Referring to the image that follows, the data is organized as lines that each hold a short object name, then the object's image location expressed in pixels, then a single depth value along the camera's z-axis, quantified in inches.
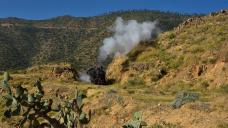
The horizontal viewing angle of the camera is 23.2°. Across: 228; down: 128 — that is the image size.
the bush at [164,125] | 830.5
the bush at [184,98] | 978.1
